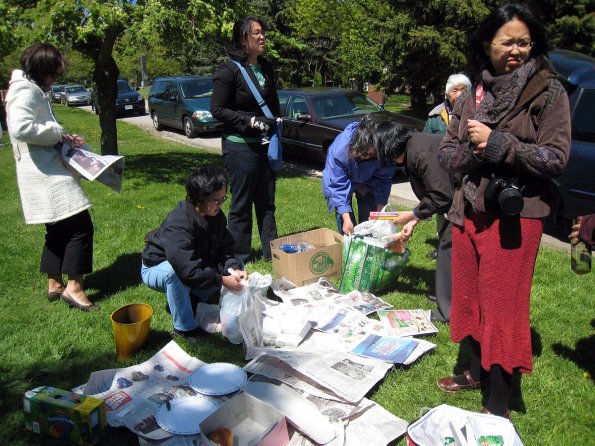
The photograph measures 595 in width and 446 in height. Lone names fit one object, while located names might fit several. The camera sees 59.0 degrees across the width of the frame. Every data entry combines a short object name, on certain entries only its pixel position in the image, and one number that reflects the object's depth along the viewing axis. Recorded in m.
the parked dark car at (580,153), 5.26
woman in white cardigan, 3.33
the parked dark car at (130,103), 21.23
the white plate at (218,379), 2.65
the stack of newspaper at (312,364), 2.47
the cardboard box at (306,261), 3.99
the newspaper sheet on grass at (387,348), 3.03
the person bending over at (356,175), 3.58
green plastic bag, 3.80
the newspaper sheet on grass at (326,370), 2.67
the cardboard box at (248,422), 2.22
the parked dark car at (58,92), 32.90
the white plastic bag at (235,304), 3.11
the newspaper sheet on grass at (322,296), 3.73
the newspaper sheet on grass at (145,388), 2.46
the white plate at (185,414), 2.38
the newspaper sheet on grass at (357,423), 2.37
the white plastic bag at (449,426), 2.13
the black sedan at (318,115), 9.06
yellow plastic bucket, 3.02
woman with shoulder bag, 4.06
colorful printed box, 2.31
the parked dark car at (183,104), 13.66
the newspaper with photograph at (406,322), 3.36
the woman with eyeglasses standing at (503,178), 2.02
